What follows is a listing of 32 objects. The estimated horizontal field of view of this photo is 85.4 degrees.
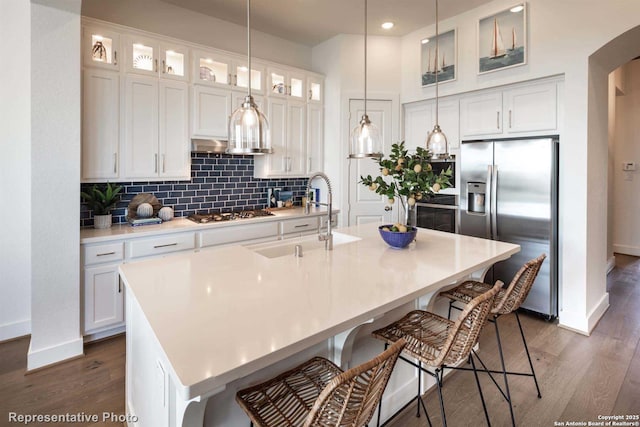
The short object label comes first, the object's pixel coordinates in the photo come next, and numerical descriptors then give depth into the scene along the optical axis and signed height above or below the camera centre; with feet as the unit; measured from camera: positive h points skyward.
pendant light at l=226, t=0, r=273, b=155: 5.46 +1.25
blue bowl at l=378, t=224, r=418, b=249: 7.36 -0.59
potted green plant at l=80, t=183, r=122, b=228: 9.64 +0.15
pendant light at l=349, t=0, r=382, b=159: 7.74 +1.54
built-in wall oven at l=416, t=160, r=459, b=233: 13.21 -0.01
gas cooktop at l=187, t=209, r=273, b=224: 11.42 -0.22
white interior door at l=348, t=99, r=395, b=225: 14.11 +1.56
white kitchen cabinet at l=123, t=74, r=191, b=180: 9.89 +2.37
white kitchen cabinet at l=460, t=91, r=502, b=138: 11.66 +3.36
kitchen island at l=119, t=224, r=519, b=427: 3.29 -1.20
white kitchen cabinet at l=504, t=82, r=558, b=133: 10.48 +3.23
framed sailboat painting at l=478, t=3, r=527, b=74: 10.65 +5.48
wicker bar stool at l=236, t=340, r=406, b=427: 3.19 -2.12
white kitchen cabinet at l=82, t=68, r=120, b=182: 9.12 +2.26
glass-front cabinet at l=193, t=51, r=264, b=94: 11.10 +4.69
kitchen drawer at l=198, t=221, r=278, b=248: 10.82 -0.81
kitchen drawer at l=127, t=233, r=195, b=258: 9.49 -1.04
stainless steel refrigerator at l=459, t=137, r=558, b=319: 10.42 +0.29
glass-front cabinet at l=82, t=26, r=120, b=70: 9.00 +4.31
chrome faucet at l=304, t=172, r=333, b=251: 7.41 -0.58
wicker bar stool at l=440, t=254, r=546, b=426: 6.25 -1.68
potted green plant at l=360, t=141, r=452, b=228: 7.14 +0.69
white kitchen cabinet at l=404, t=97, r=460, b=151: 12.81 +3.52
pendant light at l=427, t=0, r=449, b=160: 8.97 +1.70
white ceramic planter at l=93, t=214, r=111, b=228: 9.76 -0.36
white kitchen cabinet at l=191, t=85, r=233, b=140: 11.09 +3.20
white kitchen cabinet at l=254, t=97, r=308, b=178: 13.12 +2.67
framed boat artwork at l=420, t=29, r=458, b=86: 12.44 +5.64
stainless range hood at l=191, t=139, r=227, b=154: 11.20 +2.09
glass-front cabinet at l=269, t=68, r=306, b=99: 12.97 +4.89
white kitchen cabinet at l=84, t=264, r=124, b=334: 8.93 -2.38
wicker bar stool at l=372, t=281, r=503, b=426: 4.68 -1.94
